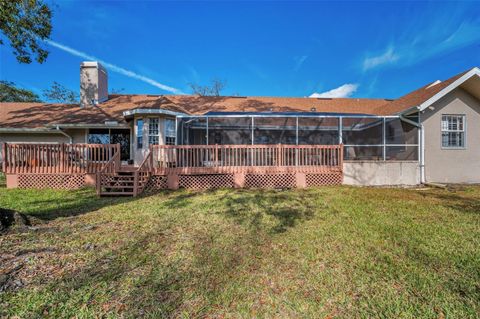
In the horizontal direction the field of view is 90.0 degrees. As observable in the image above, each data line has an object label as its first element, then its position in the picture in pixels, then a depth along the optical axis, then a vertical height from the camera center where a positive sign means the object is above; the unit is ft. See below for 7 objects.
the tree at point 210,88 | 111.65 +33.81
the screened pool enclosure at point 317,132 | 34.91 +4.72
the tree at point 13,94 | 89.66 +26.25
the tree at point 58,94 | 103.24 +28.52
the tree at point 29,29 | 30.53 +17.38
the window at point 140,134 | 36.91 +4.00
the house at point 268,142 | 30.19 +2.64
